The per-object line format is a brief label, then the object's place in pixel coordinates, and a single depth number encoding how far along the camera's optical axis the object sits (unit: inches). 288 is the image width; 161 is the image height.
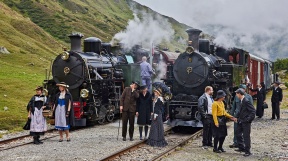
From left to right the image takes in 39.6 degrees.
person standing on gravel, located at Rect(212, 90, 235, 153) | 381.1
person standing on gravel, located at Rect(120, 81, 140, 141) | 448.8
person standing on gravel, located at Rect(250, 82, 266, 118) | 676.7
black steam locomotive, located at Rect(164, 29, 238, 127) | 517.0
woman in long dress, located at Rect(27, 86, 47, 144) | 425.7
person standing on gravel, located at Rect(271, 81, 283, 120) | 663.1
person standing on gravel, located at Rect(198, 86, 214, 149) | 414.9
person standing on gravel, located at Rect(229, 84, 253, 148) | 393.0
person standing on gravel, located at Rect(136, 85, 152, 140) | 444.5
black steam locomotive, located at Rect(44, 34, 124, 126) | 551.5
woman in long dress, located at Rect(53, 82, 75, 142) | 437.1
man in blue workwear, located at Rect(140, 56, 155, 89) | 571.2
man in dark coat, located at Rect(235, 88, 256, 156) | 375.2
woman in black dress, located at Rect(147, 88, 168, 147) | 422.6
